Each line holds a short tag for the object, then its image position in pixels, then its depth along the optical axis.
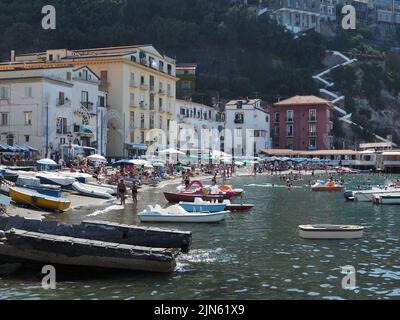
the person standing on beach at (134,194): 42.88
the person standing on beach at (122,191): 40.56
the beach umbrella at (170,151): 77.19
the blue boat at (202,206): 35.15
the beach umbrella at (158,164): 72.81
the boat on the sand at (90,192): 45.66
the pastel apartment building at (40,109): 65.00
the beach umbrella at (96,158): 62.83
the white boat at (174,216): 32.03
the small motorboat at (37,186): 37.34
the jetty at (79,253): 19.72
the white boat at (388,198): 47.27
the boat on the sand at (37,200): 35.81
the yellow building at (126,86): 81.00
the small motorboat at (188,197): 42.22
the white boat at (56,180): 44.41
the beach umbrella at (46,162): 52.06
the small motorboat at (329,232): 27.62
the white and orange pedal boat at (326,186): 63.34
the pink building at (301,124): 124.88
